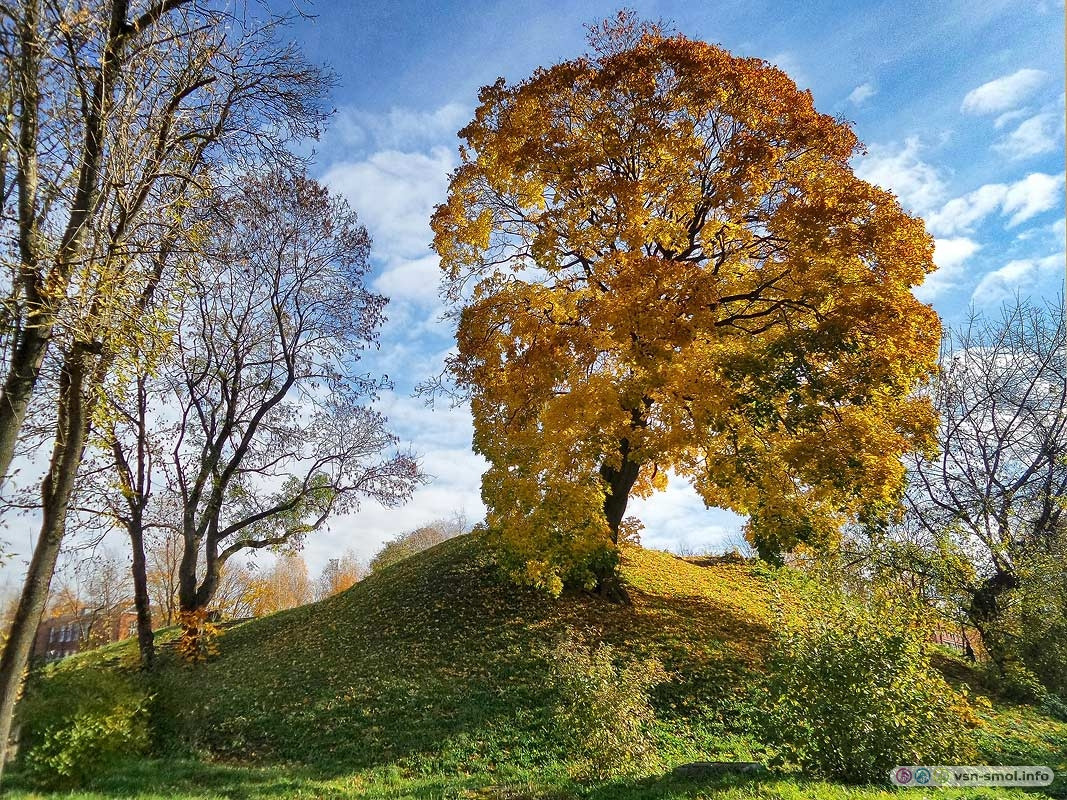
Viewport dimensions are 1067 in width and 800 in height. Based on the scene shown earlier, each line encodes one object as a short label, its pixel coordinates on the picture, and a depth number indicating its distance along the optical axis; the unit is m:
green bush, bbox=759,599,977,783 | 6.51
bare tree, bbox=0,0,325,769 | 4.98
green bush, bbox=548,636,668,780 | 7.51
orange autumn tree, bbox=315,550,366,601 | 55.12
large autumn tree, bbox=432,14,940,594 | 10.48
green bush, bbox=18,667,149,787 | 7.23
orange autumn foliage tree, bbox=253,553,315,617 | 51.62
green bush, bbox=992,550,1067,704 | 10.83
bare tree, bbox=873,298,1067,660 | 12.41
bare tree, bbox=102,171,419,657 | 12.60
